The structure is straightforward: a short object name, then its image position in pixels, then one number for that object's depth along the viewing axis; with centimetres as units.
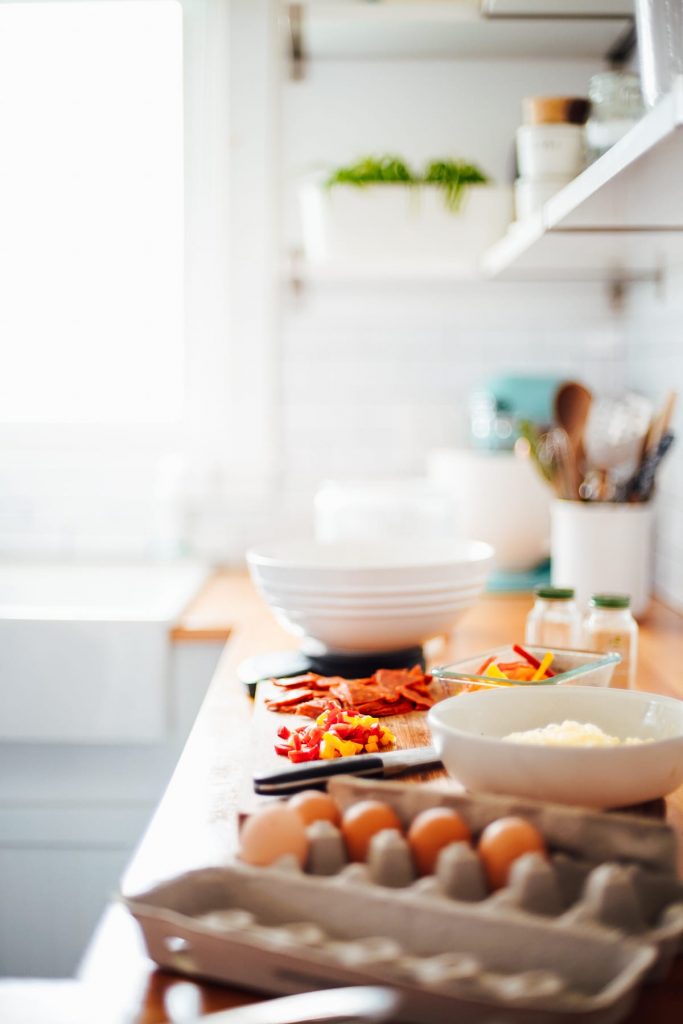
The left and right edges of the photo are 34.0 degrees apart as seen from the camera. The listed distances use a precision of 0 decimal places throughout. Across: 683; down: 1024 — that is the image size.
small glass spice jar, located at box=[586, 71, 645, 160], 152
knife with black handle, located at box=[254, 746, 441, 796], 97
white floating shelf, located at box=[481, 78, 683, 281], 103
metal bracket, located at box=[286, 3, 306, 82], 206
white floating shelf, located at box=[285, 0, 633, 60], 203
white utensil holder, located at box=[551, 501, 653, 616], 181
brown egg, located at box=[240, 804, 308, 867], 75
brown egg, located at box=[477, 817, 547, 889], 72
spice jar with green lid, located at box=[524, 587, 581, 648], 142
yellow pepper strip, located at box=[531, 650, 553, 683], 122
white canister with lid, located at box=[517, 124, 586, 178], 180
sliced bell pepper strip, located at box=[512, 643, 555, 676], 128
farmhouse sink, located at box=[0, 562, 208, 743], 189
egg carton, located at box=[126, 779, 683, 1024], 60
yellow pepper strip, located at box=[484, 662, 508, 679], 122
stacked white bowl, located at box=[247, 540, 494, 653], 138
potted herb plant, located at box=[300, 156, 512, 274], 216
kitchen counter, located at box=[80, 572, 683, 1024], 69
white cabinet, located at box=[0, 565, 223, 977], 190
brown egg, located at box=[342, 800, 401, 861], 78
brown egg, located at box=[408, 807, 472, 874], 75
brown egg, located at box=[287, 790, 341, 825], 80
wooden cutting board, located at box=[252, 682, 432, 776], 110
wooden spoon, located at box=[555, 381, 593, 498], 189
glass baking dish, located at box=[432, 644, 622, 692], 115
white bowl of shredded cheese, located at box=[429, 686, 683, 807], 86
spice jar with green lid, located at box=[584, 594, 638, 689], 138
